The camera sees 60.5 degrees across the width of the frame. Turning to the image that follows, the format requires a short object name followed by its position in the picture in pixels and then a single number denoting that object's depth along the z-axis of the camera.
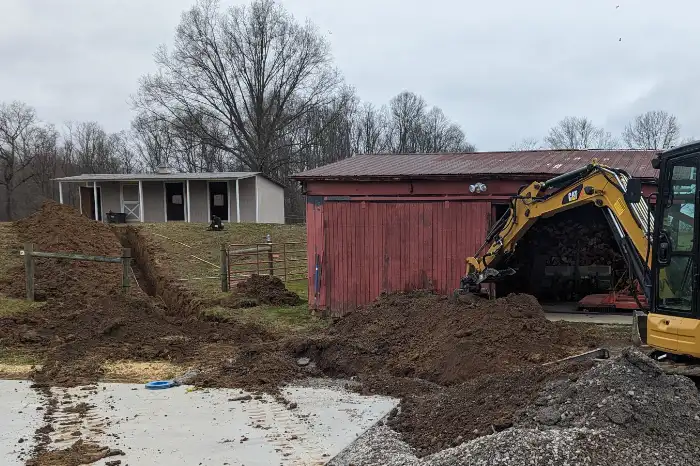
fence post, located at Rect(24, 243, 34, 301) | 14.11
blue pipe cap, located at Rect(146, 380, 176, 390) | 8.07
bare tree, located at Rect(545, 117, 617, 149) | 68.94
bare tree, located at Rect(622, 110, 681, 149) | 60.25
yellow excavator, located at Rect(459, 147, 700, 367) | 5.41
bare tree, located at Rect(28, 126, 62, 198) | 54.91
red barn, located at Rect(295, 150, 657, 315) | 12.30
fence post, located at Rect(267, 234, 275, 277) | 18.10
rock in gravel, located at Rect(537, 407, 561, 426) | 4.93
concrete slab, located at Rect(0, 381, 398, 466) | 5.78
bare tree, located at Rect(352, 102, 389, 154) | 61.19
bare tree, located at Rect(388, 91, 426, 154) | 63.00
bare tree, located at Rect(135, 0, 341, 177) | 43.53
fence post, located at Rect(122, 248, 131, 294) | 13.87
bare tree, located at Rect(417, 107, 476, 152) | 64.06
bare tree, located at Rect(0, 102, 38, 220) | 49.22
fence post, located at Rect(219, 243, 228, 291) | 15.92
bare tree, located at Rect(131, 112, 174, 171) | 56.16
